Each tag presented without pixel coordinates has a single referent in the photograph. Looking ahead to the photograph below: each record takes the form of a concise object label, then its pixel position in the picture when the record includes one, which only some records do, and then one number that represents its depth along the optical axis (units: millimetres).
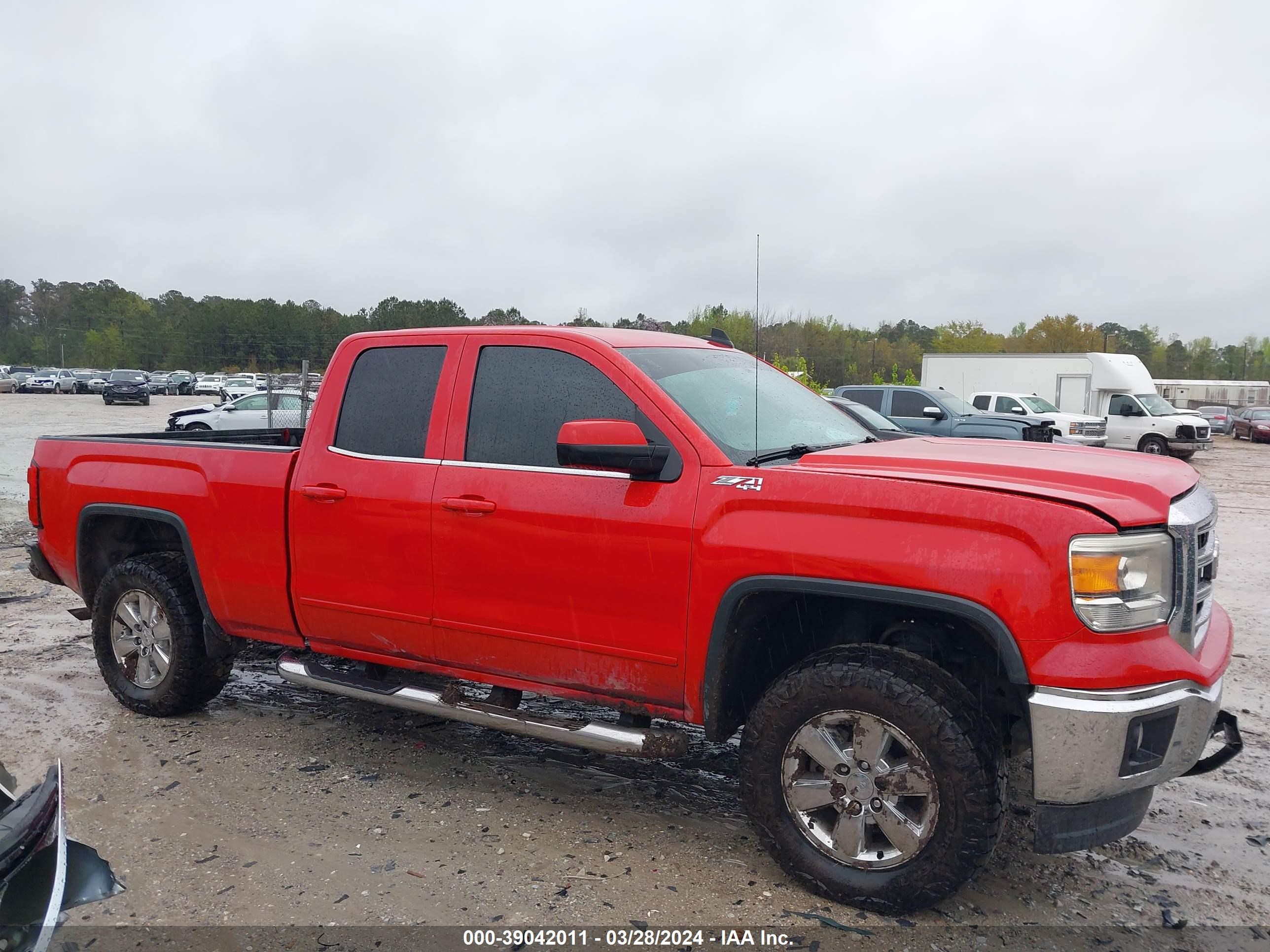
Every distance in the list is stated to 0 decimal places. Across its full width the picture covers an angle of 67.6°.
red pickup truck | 2852
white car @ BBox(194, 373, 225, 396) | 58312
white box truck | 25719
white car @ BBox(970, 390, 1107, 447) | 21938
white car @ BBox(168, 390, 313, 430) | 19656
